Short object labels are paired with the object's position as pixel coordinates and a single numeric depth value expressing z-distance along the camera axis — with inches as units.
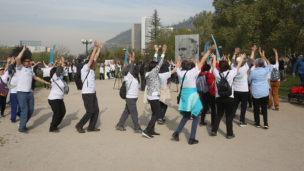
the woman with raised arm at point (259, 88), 267.5
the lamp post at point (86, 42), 1084.0
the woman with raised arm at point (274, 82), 357.1
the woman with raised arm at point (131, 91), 246.5
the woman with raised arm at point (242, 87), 266.4
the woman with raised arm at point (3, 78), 328.2
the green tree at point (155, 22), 3422.7
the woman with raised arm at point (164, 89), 271.7
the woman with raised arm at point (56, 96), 253.9
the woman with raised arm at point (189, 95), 212.2
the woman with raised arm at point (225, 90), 223.9
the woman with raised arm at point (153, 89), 234.5
